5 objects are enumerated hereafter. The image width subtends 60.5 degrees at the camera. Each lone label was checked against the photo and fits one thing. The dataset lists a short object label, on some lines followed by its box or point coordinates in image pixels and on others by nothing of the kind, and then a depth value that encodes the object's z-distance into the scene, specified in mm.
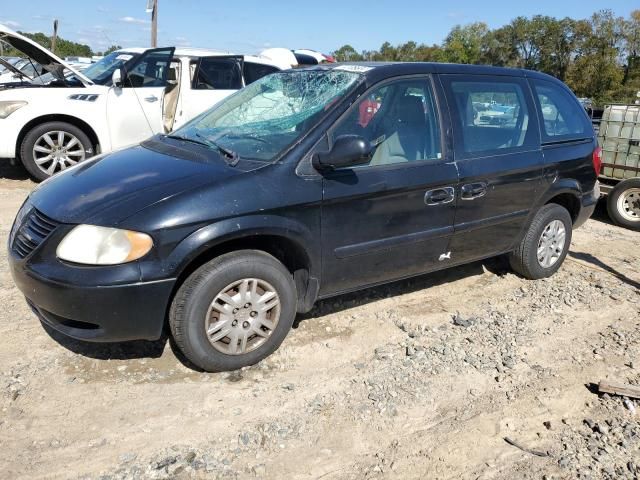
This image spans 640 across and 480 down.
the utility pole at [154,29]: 19016
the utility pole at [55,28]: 27028
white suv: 6961
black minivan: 2820
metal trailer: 7164
